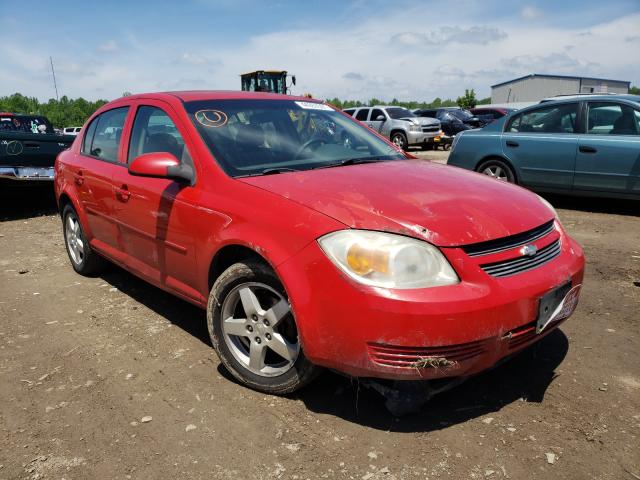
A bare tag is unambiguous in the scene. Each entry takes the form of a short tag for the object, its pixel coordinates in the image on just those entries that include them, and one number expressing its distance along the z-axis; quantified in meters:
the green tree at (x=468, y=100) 64.75
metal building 52.66
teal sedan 6.60
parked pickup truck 7.47
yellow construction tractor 23.33
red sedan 2.19
